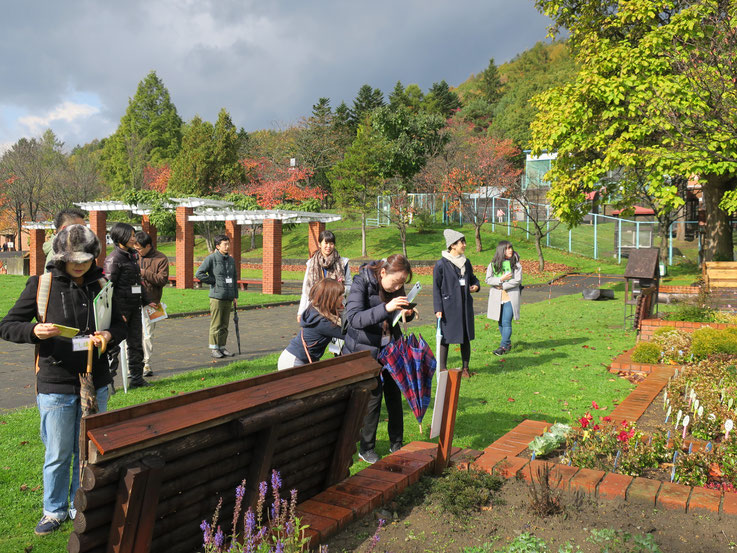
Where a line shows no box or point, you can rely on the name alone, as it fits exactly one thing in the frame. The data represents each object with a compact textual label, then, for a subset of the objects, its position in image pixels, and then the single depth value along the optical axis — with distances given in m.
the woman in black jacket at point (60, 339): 3.45
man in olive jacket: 8.85
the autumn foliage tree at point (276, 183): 41.62
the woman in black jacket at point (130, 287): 6.64
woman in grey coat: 9.09
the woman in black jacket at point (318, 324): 4.66
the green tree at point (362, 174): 37.34
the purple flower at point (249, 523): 2.31
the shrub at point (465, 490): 3.17
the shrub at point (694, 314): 9.68
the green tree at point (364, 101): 62.39
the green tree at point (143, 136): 54.75
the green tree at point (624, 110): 14.61
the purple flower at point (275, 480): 2.64
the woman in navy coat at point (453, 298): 7.05
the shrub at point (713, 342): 6.88
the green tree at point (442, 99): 62.44
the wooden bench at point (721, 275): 12.45
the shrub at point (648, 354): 7.33
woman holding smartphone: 4.52
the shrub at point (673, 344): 7.22
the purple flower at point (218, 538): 2.24
